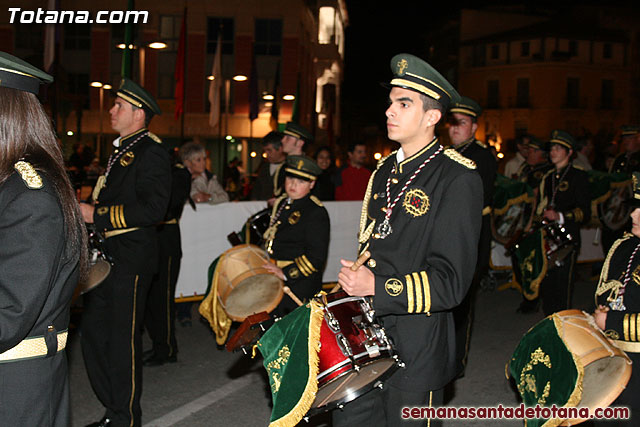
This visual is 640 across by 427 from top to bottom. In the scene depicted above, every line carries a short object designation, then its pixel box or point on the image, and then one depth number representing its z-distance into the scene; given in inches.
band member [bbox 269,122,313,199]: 300.4
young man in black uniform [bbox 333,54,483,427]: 119.3
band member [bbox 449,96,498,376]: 242.2
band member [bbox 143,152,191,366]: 276.4
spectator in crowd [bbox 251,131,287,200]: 333.3
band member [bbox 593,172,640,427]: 153.5
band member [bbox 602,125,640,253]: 374.6
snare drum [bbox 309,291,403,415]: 119.0
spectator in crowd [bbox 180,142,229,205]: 349.7
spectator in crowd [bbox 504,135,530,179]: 479.4
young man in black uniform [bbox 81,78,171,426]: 193.2
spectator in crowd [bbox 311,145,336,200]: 410.6
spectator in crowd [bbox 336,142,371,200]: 427.2
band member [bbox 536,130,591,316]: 306.3
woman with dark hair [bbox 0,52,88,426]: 90.4
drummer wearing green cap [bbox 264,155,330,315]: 230.5
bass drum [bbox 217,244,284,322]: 219.6
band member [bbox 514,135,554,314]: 372.8
